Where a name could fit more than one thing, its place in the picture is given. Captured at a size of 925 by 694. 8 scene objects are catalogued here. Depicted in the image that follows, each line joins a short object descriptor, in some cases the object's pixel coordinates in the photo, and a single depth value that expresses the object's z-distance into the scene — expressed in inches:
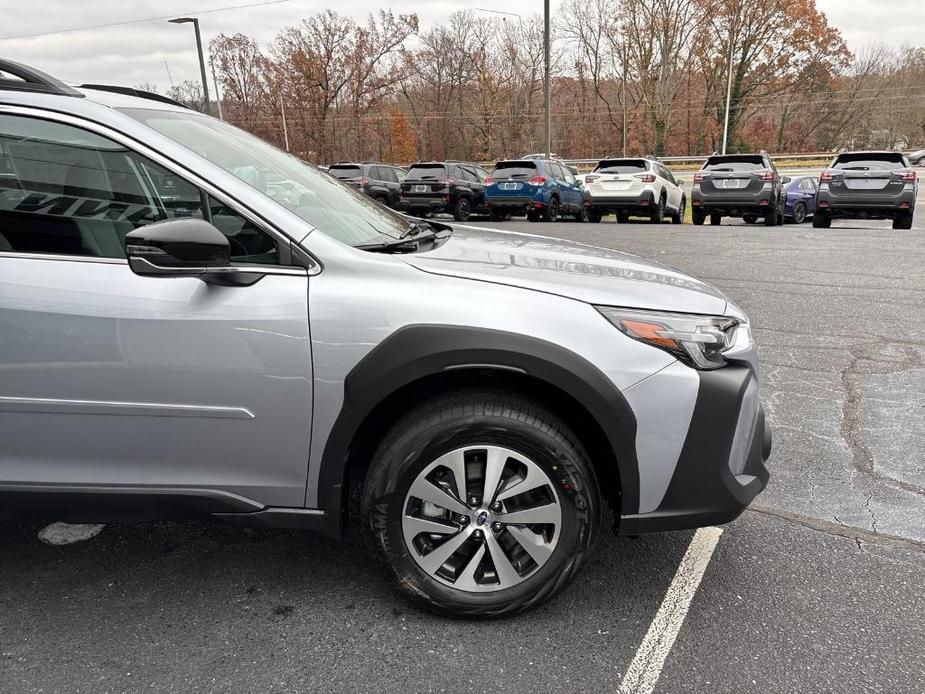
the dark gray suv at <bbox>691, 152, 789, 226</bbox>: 558.3
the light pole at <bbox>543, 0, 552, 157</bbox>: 914.7
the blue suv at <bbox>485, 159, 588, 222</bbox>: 653.3
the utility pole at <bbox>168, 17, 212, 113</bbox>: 1025.2
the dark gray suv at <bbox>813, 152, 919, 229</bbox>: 520.7
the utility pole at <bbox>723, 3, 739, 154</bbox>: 1659.4
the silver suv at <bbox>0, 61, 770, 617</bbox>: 81.7
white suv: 609.9
